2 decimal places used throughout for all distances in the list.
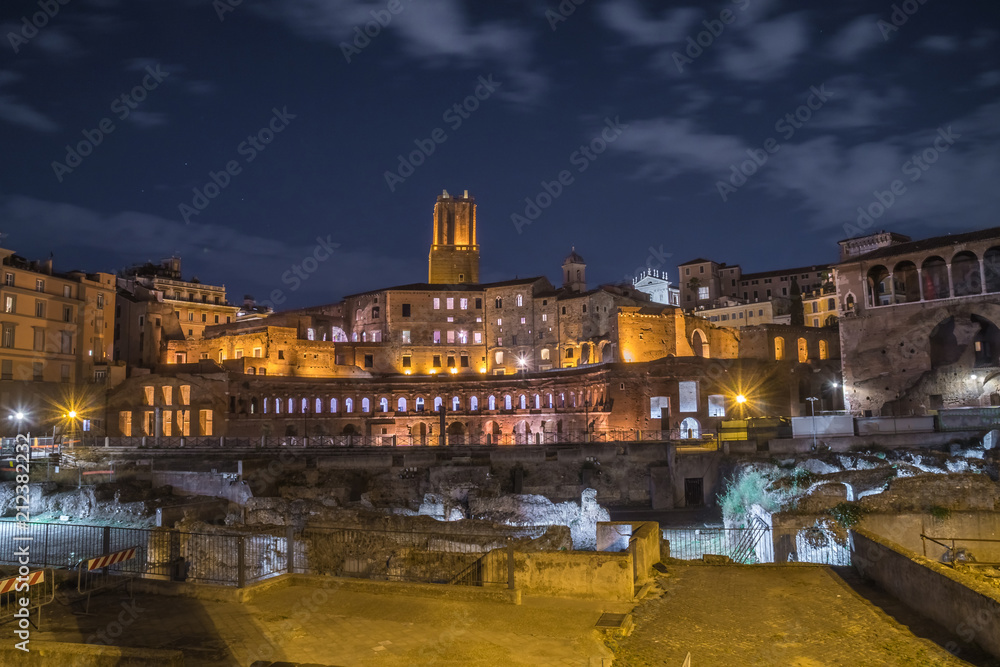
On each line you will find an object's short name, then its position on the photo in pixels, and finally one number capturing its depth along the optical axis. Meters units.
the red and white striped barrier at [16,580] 11.09
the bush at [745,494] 28.91
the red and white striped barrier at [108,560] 12.34
